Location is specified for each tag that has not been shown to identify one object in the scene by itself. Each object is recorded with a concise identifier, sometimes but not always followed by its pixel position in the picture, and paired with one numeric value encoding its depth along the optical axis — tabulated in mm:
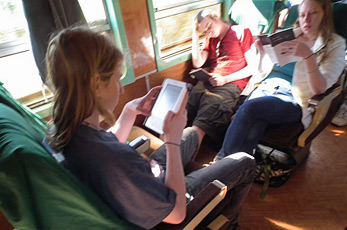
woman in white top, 1497
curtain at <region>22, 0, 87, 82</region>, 1360
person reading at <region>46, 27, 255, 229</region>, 732
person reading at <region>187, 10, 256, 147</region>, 2002
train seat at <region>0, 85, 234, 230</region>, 572
